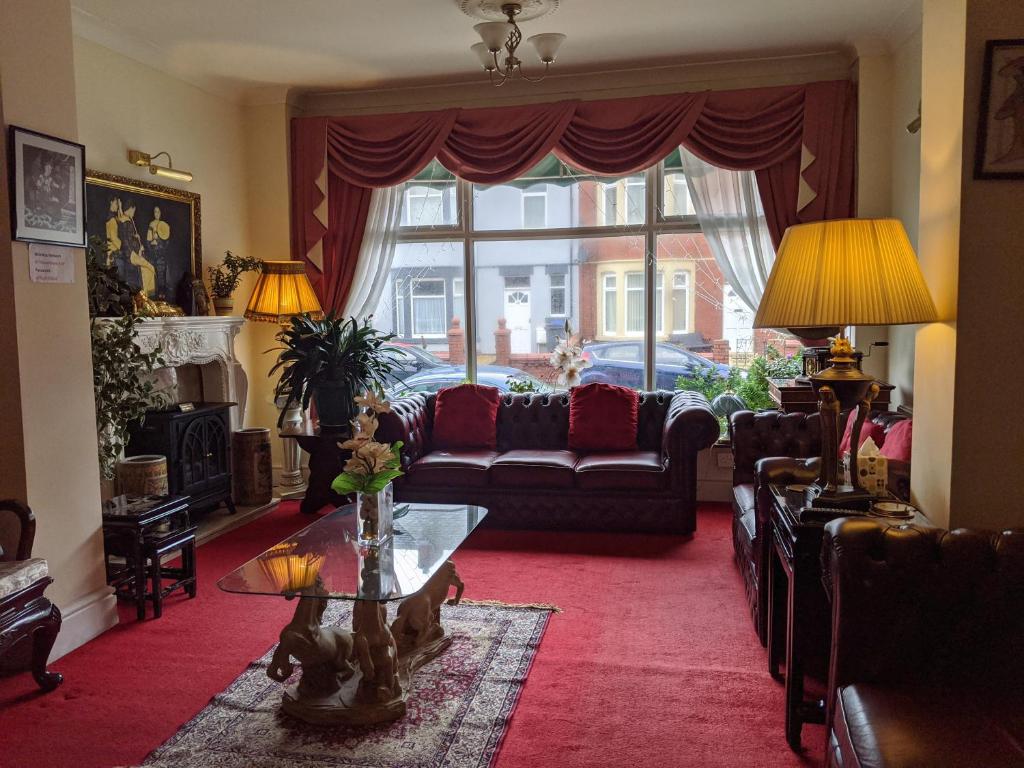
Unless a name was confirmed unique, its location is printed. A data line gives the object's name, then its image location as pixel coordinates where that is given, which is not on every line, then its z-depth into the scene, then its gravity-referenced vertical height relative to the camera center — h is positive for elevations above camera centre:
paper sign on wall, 3.13 +0.23
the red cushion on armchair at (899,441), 3.22 -0.51
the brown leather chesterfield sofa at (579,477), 4.73 -0.95
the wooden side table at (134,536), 3.61 -0.97
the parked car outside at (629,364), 5.79 -0.32
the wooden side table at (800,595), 2.37 -0.85
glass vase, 3.08 -0.76
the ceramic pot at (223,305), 5.43 +0.11
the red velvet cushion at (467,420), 5.40 -0.67
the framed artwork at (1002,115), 2.04 +0.52
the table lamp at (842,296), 2.23 +0.06
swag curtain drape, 5.12 +1.17
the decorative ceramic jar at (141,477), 4.16 -0.80
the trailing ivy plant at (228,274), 5.46 +0.32
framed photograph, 3.05 +0.53
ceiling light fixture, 4.09 +1.47
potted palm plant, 5.24 -0.29
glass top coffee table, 2.69 -1.06
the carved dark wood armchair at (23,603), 2.75 -0.98
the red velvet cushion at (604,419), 5.18 -0.64
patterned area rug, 2.48 -1.34
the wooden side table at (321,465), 5.32 -0.96
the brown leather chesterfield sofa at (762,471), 2.91 -0.66
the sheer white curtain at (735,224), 5.38 +0.64
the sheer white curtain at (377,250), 5.95 +0.52
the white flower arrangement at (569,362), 5.71 -0.30
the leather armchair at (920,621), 1.89 -0.74
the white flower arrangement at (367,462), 2.96 -0.52
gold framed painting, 4.54 +0.55
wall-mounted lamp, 4.80 +0.94
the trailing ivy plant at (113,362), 3.89 -0.20
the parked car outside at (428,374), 6.09 -0.41
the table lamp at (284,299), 5.47 +0.15
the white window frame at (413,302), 6.11 +0.14
